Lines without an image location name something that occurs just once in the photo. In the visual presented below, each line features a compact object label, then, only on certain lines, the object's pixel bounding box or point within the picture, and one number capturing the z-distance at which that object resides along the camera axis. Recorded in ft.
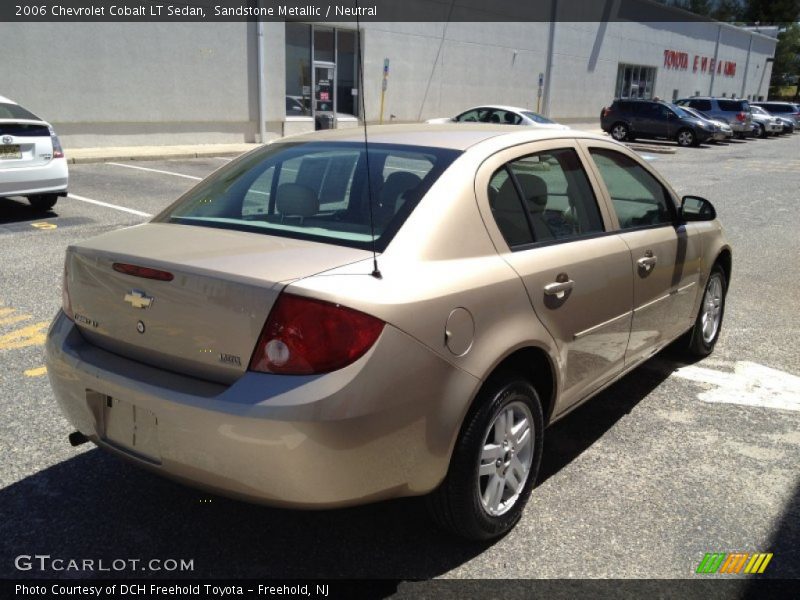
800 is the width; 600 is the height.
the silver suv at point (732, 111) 110.52
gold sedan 7.67
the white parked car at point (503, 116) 66.85
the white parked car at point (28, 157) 28.78
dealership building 55.98
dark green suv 94.22
